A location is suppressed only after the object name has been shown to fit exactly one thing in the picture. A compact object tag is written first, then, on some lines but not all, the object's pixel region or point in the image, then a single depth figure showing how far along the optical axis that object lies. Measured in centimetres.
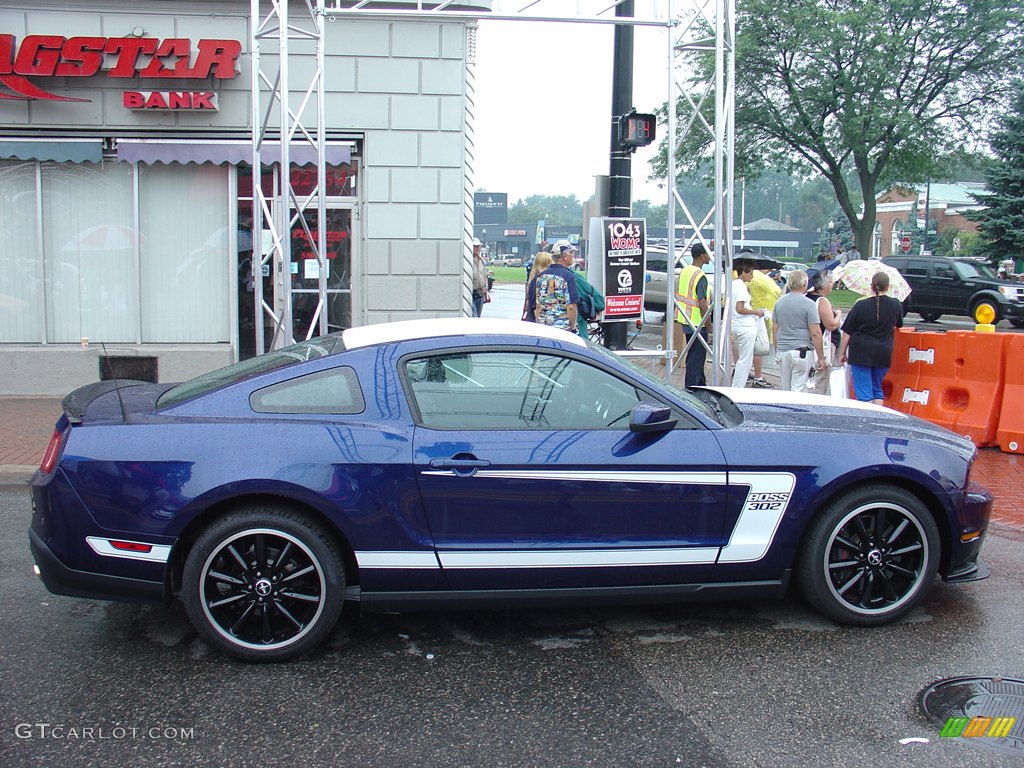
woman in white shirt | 1180
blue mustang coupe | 411
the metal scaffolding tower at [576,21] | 872
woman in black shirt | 932
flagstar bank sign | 1090
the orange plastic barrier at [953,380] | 913
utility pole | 1040
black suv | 2584
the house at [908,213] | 6781
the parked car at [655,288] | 2510
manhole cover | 362
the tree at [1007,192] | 3111
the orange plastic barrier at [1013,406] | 891
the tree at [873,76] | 3225
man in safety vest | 1088
